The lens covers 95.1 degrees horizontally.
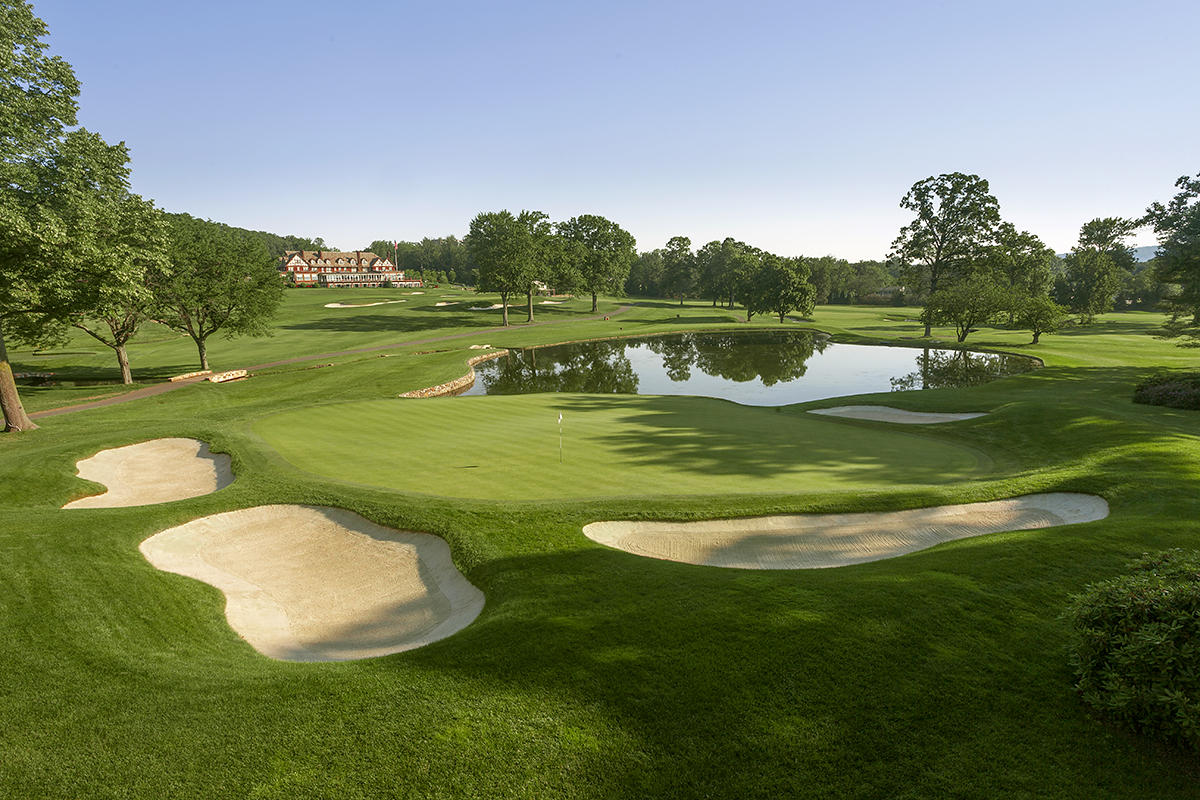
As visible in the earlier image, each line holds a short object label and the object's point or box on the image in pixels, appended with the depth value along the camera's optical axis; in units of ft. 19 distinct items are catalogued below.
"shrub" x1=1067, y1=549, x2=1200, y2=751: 15.25
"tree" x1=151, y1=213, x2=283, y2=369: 132.57
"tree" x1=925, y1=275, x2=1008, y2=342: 195.72
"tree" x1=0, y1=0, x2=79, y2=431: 64.13
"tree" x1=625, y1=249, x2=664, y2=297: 525.34
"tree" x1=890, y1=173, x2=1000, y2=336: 230.27
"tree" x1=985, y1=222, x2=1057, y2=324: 232.73
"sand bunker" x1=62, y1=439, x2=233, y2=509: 52.11
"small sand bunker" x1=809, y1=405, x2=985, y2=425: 81.00
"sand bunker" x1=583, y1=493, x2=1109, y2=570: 35.11
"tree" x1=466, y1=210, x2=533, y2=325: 255.74
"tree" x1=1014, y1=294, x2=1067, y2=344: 191.72
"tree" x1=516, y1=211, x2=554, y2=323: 264.27
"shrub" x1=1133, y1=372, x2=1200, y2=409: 74.69
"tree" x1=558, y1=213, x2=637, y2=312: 320.29
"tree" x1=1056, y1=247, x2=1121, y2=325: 281.13
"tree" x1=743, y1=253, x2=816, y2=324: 291.99
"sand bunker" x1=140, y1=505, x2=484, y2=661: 29.48
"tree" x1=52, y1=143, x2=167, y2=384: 70.64
